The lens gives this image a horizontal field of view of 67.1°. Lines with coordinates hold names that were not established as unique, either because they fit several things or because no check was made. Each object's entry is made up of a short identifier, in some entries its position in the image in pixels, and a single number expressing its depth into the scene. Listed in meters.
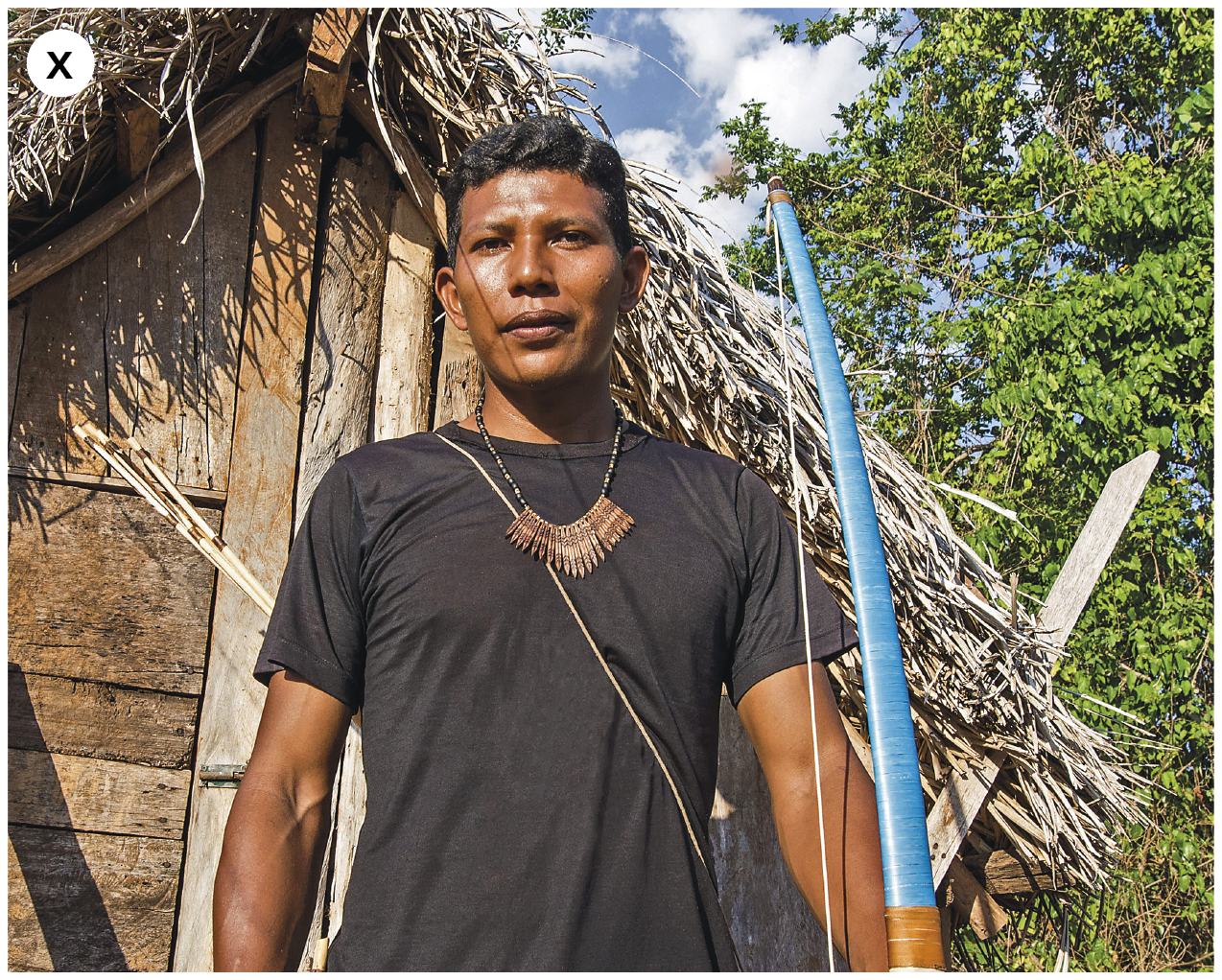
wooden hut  2.40
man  1.32
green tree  7.83
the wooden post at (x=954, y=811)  3.00
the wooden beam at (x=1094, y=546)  3.52
